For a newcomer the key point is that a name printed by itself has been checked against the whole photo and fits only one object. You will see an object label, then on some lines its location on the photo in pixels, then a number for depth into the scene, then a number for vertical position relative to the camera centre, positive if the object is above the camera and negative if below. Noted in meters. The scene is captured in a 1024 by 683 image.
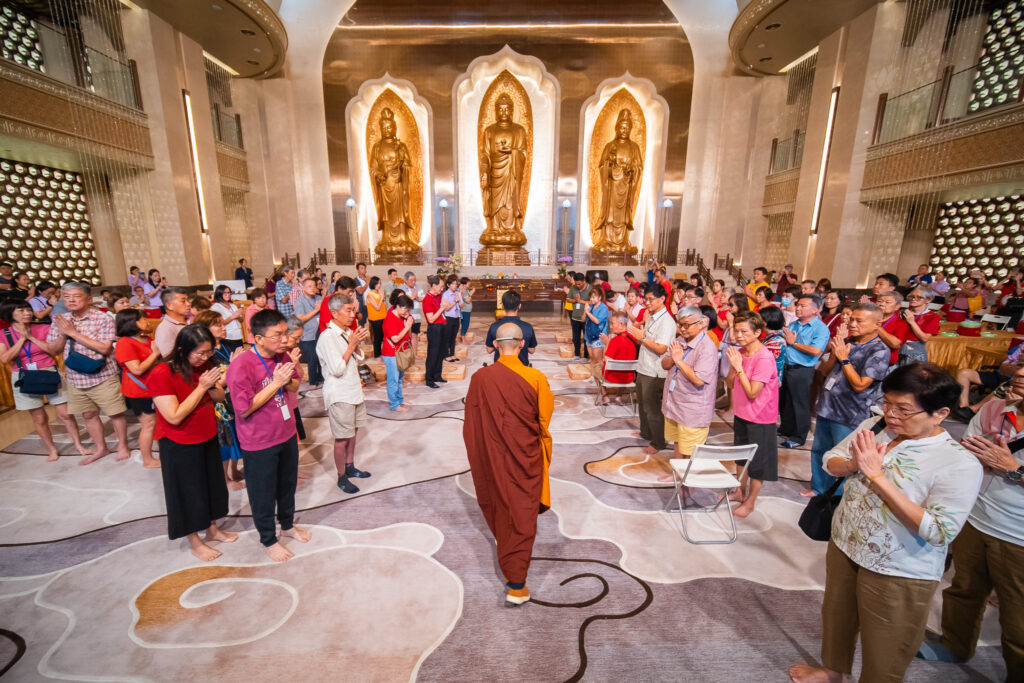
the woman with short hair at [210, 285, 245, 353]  5.93 -0.89
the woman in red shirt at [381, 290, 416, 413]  5.23 -1.06
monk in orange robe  2.41 -1.09
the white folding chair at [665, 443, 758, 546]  3.11 -1.65
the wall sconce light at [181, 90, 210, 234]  11.20 +2.35
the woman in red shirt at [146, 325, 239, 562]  2.51 -1.16
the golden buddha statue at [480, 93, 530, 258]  15.32 +2.80
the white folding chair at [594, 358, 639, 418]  5.26 -1.62
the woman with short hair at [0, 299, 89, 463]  3.86 -0.93
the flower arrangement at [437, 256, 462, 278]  13.18 -0.43
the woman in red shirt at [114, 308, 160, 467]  3.46 -0.91
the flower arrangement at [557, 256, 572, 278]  13.40 -0.35
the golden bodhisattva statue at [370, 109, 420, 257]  15.60 +2.32
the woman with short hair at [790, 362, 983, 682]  1.50 -0.94
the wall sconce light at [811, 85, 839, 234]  11.21 +2.43
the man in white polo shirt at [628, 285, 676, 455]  4.17 -1.09
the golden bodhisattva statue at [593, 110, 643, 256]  15.64 +2.39
